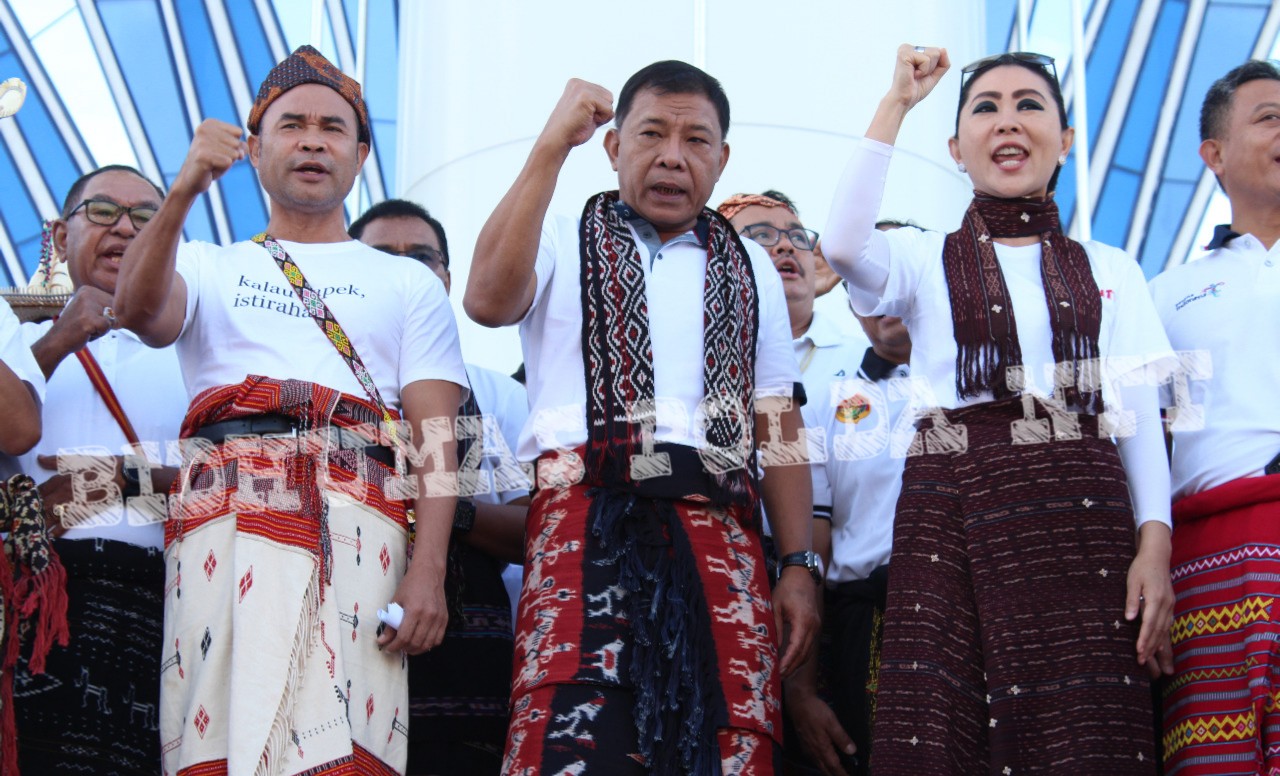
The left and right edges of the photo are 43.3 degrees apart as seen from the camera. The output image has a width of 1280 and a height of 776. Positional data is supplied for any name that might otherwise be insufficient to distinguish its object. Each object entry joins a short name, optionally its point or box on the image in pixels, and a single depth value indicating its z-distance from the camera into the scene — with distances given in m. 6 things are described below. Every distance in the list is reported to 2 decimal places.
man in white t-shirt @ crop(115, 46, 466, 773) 3.12
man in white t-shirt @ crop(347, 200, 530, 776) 3.76
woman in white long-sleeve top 3.21
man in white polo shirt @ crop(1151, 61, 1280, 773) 3.31
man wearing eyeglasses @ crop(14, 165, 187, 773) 3.55
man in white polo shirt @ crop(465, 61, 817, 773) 3.14
